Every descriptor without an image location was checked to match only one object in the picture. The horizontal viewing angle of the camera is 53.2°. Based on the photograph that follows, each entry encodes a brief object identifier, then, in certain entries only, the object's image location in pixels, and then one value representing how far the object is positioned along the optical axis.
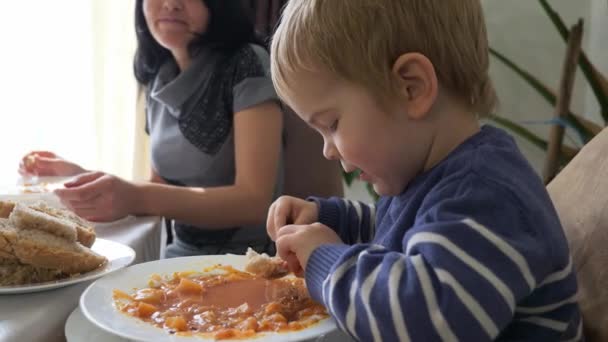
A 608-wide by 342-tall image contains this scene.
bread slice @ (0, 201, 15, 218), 0.90
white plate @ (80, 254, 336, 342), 0.66
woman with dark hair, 1.44
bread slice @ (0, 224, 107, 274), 0.76
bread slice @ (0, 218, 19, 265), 0.75
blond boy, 0.61
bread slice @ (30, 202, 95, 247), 0.89
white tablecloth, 0.67
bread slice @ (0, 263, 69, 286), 0.76
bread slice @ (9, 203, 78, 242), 0.79
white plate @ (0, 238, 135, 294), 0.75
